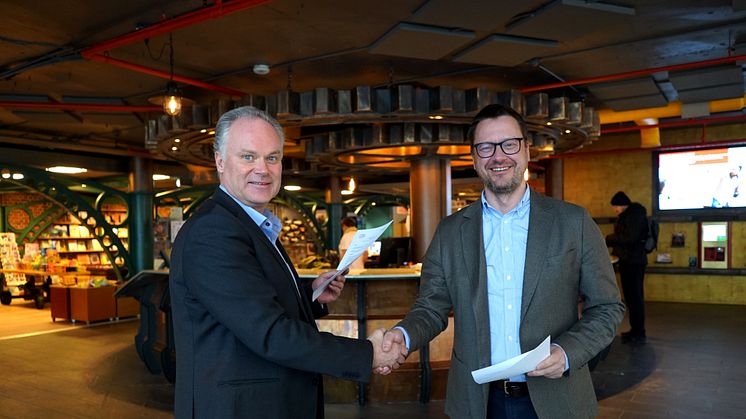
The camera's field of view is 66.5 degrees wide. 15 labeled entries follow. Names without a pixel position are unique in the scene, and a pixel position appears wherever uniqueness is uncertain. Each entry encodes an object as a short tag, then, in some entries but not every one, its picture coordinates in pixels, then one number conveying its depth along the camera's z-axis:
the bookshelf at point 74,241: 15.98
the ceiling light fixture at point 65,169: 11.51
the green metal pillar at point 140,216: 11.26
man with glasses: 1.98
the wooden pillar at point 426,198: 8.09
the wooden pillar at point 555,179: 11.43
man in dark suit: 1.66
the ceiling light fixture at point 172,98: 5.26
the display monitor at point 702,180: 10.63
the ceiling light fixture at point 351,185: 15.12
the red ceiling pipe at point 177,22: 3.70
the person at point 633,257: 7.65
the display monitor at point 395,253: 8.49
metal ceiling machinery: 5.45
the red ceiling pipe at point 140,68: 4.82
